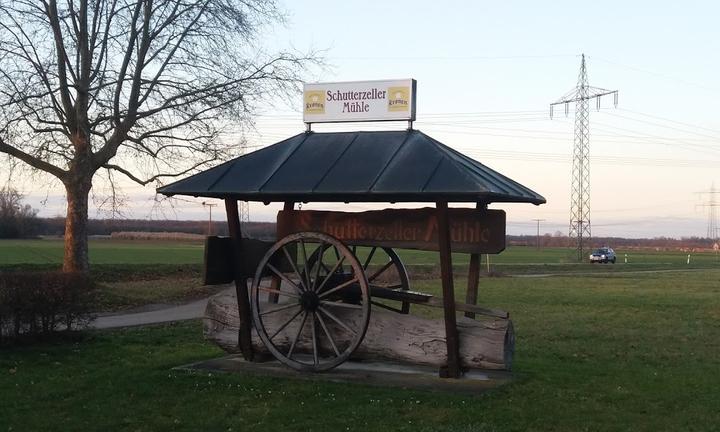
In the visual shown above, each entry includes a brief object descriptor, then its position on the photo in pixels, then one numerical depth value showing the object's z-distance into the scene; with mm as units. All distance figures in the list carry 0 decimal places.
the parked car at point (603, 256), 73000
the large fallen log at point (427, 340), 9352
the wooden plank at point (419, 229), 9367
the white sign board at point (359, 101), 10344
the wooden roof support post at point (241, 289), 10555
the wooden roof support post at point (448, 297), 9156
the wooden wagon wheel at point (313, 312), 9836
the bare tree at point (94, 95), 23438
